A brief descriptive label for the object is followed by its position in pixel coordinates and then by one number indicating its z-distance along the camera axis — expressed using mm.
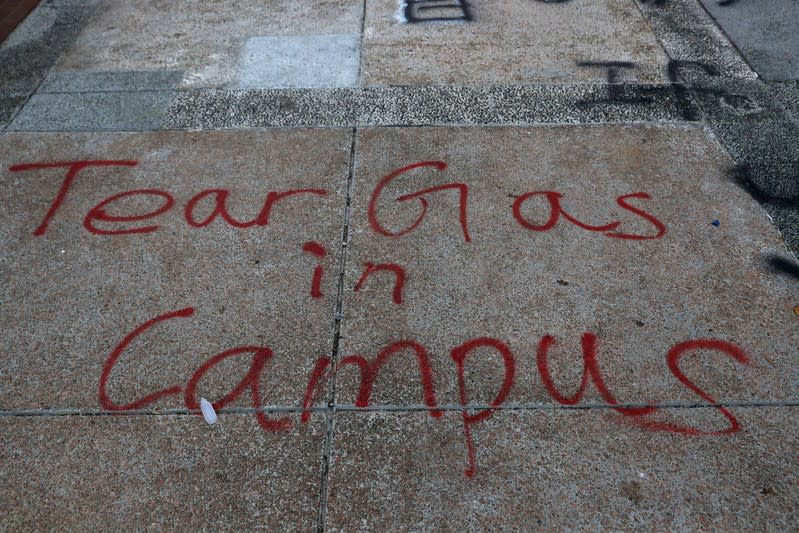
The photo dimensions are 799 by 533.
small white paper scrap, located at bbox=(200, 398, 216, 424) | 2699
